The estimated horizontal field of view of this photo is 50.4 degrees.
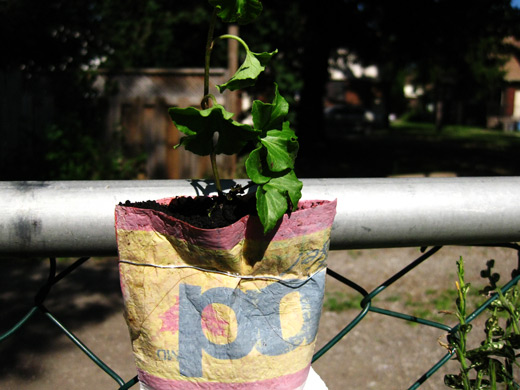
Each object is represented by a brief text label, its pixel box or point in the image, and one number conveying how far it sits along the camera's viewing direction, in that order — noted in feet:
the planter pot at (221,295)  0.80
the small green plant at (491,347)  0.98
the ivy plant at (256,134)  0.75
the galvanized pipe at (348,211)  0.86
